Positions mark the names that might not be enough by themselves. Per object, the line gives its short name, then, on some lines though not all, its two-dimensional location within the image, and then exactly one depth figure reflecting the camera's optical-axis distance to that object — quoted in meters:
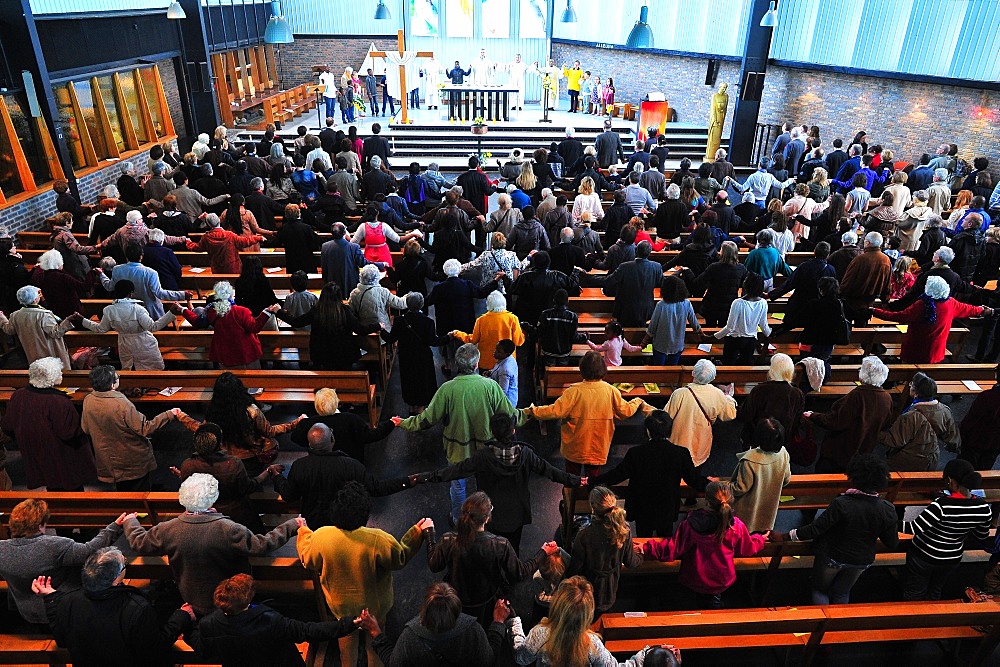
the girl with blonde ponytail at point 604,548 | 3.38
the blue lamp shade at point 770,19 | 13.66
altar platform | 16.97
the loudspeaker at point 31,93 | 10.58
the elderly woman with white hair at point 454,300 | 6.54
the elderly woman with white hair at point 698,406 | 4.71
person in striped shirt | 3.97
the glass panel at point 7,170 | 10.68
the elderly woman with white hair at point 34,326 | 5.83
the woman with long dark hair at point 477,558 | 3.37
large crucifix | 17.69
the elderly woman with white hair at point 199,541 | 3.58
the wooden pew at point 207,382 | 6.07
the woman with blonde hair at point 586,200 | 9.38
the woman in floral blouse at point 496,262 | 7.00
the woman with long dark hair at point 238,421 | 4.59
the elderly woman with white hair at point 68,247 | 7.27
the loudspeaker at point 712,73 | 17.77
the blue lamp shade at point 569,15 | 17.85
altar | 18.02
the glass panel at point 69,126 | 12.09
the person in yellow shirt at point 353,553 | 3.40
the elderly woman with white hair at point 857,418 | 4.82
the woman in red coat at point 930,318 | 6.25
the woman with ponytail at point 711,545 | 3.59
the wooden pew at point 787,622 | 3.65
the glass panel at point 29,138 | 10.84
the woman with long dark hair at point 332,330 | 5.78
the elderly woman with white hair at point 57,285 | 6.61
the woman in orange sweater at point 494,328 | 5.81
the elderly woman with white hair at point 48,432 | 4.59
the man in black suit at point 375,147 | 12.53
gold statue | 15.62
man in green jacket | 4.61
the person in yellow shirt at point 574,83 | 20.84
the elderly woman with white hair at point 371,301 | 6.27
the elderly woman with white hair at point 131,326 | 5.80
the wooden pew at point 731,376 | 6.18
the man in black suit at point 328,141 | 12.44
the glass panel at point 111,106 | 13.55
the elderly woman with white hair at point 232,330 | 5.90
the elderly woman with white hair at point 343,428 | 4.48
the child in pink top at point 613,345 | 5.75
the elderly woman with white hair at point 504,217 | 8.34
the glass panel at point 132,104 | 14.31
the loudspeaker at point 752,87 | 15.99
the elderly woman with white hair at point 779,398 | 4.94
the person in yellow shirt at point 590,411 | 4.69
